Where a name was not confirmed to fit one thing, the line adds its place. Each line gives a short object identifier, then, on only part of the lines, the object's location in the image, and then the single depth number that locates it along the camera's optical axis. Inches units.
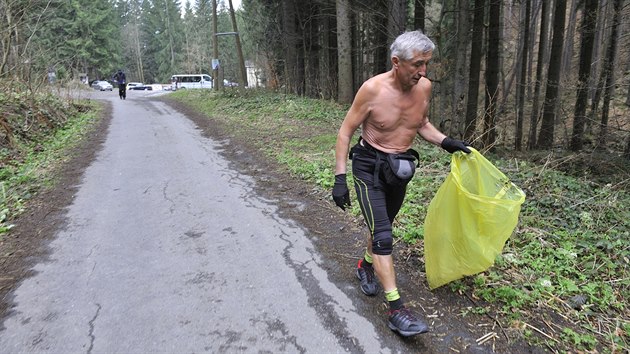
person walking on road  981.2
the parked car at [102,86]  1632.6
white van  1622.8
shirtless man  106.1
